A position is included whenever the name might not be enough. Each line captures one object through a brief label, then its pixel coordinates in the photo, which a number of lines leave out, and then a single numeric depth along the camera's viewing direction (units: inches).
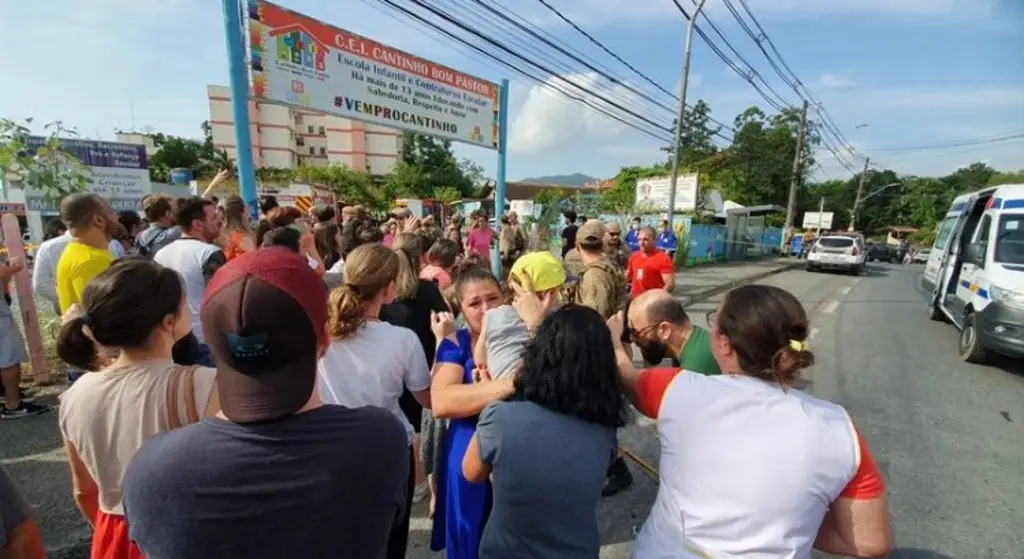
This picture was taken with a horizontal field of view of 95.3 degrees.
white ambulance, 205.3
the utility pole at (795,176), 1002.7
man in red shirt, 211.3
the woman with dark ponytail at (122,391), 52.4
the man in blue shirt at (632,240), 494.5
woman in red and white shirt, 45.4
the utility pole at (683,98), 452.4
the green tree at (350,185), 1453.0
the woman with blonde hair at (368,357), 73.1
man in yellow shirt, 110.3
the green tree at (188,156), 1800.0
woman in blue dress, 66.5
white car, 691.4
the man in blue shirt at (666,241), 373.2
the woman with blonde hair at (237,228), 153.5
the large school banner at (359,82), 240.5
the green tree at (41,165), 157.8
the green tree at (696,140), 1318.9
